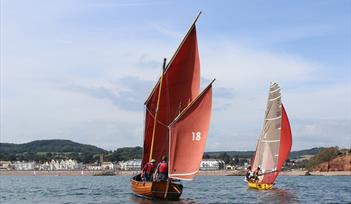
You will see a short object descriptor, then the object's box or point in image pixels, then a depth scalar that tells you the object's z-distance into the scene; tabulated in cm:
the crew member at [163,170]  4700
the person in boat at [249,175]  7499
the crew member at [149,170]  4967
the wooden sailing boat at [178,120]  4572
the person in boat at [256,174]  7326
